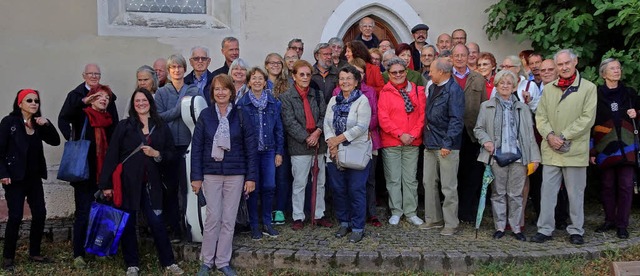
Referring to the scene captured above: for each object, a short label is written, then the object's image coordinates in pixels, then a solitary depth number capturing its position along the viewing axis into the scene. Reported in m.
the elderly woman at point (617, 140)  6.49
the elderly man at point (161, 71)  7.17
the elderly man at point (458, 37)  8.32
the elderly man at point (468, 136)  6.77
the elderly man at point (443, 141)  6.34
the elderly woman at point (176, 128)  6.14
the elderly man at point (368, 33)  8.42
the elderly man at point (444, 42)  8.18
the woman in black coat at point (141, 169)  5.52
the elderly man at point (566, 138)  6.04
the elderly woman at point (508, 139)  6.25
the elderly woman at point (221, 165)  5.48
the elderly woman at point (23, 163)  5.66
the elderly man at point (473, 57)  7.52
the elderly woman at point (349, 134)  6.21
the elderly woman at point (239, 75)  6.30
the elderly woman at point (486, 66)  7.06
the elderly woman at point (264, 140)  6.22
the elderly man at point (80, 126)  5.93
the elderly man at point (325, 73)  6.87
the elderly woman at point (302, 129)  6.47
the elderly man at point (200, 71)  6.62
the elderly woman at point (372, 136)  6.62
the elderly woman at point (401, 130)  6.62
